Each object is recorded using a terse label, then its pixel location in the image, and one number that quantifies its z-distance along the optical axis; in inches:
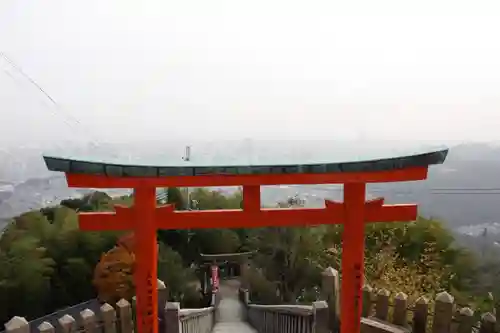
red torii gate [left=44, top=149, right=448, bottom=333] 142.1
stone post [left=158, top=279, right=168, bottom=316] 215.9
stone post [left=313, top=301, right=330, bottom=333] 206.7
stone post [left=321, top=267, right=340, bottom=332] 213.0
